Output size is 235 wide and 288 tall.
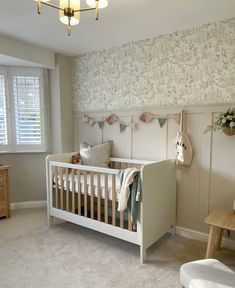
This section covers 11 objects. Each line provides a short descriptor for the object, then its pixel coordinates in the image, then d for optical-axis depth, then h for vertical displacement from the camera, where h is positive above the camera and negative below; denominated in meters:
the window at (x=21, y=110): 3.52 +0.15
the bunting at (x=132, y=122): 2.80 +0.00
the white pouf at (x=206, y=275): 1.33 -0.93
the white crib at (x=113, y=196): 2.25 -0.85
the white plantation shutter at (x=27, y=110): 3.57 +0.16
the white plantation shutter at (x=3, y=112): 3.50 +0.12
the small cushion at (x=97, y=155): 3.15 -0.48
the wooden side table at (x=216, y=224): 1.98 -0.89
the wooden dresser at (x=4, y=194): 3.23 -1.03
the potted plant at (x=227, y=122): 2.21 -0.02
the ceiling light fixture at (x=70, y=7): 1.54 +0.75
